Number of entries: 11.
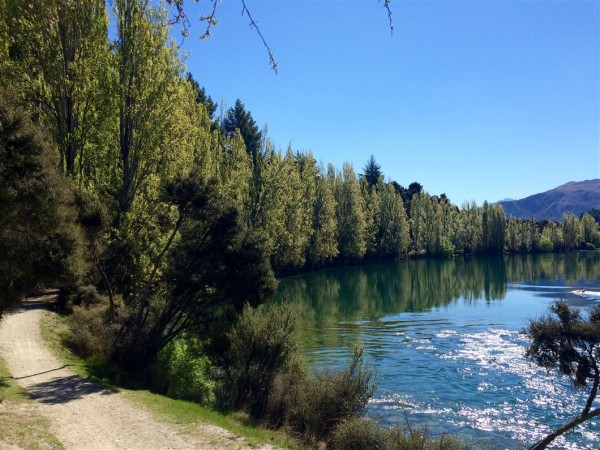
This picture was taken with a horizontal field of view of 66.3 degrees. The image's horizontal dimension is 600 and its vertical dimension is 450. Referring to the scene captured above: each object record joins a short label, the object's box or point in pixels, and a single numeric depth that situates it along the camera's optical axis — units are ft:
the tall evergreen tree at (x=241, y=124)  278.05
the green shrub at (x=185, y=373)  58.86
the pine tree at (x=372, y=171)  426.51
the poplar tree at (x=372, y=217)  312.29
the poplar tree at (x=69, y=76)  74.38
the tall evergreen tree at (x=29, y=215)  37.60
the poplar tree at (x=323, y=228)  247.91
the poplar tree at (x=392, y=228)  325.62
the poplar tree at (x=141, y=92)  82.12
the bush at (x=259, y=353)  56.85
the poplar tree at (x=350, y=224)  283.18
